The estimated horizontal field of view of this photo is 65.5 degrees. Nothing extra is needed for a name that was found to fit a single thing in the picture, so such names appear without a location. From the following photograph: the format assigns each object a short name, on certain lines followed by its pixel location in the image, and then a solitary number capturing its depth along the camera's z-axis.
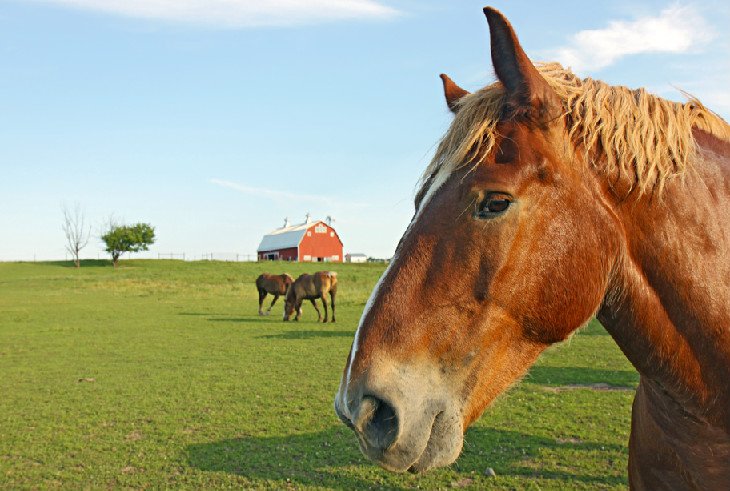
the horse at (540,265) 1.76
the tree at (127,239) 71.44
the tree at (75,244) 77.81
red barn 76.62
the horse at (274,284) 28.19
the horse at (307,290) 24.58
